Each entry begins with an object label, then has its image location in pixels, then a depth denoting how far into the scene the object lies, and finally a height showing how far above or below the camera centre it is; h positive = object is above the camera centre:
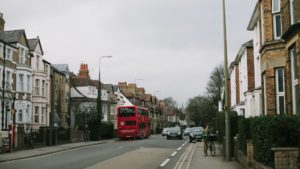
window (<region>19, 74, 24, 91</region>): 42.44 +3.39
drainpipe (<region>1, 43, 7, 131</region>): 35.83 +2.34
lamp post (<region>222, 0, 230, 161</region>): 19.69 +0.35
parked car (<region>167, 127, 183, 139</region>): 53.71 -2.45
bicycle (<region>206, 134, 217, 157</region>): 24.87 -1.69
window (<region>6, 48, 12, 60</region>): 39.52 +5.75
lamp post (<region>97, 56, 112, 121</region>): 45.89 +1.05
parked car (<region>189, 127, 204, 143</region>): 45.81 -2.26
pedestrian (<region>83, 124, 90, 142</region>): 47.60 -2.11
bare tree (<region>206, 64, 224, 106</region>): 89.00 +6.33
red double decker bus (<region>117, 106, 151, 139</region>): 51.19 -0.94
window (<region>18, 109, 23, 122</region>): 42.22 -0.02
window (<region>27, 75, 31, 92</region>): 43.66 +3.30
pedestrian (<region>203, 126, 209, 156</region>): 24.69 -1.45
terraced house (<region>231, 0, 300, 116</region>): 16.09 +2.50
